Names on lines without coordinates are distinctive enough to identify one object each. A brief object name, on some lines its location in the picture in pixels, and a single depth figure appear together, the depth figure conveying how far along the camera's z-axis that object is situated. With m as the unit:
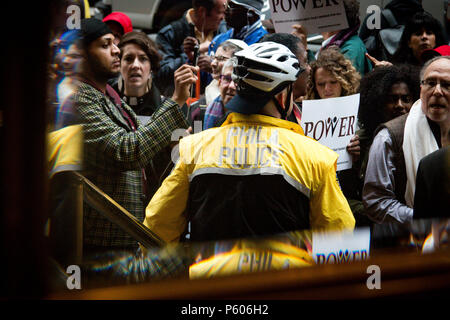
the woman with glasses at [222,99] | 7.34
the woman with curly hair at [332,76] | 8.05
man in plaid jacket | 5.31
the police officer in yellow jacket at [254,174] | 4.70
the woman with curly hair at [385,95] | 7.89
